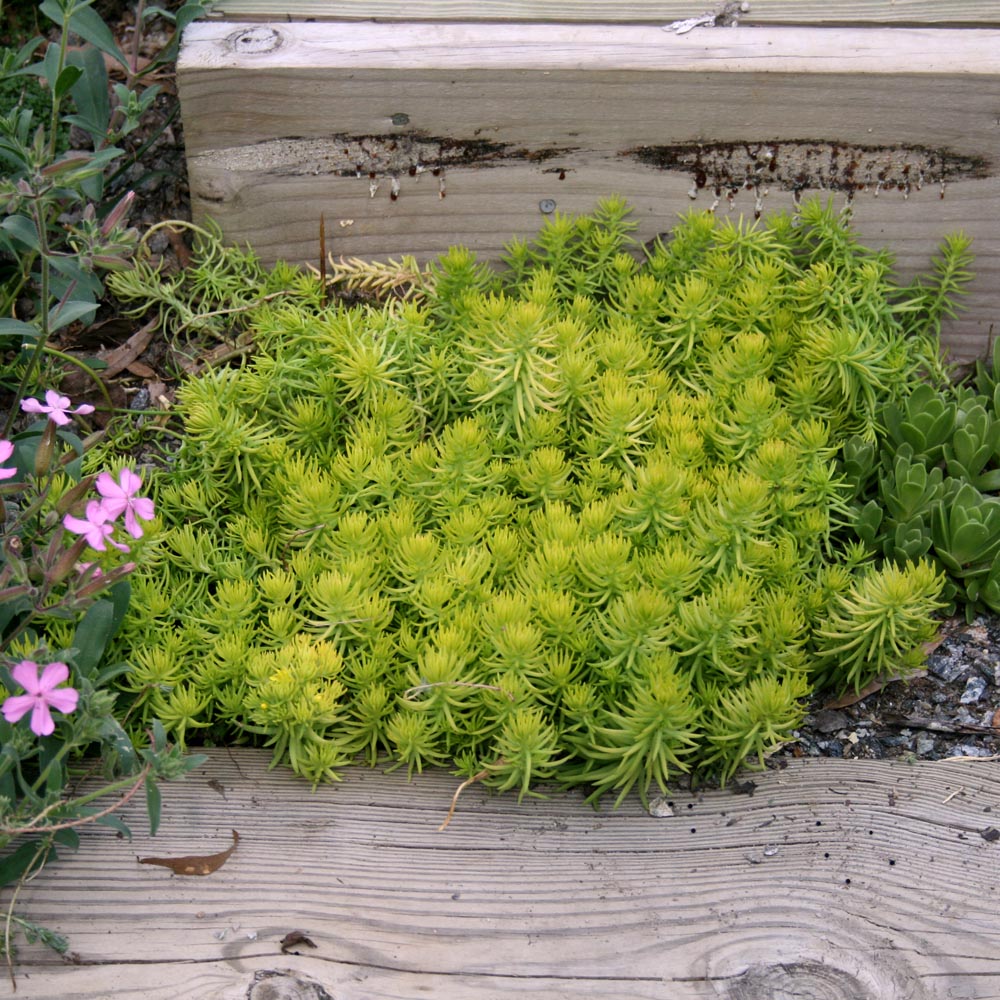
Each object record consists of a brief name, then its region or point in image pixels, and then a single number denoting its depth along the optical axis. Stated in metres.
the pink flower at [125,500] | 1.07
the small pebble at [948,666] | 1.19
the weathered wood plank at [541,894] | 1.07
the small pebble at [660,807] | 1.12
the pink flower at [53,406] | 1.09
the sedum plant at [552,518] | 1.12
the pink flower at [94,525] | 1.06
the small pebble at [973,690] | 1.18
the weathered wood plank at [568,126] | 1.25
